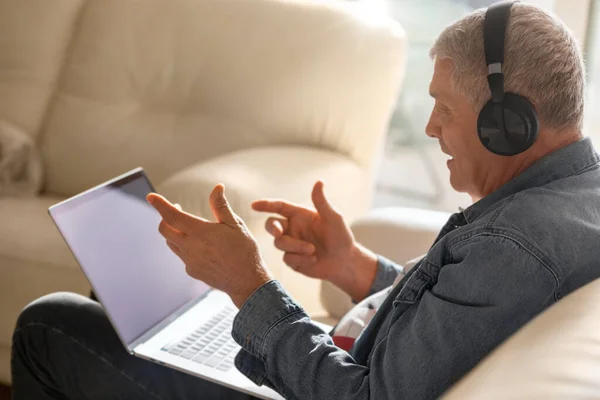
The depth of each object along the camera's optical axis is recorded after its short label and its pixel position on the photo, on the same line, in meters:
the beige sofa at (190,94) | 1.99
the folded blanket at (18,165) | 2.16
